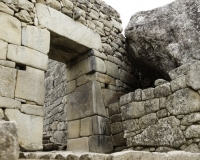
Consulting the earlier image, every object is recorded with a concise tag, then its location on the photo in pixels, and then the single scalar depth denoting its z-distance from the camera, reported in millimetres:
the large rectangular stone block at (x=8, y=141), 1265
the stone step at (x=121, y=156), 1794
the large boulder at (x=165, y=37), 3969
